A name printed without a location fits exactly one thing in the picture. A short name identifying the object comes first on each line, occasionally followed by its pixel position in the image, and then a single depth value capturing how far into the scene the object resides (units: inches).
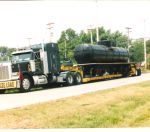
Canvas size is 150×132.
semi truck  708.2
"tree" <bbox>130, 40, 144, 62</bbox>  2556.3
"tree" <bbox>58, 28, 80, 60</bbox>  2708.4
